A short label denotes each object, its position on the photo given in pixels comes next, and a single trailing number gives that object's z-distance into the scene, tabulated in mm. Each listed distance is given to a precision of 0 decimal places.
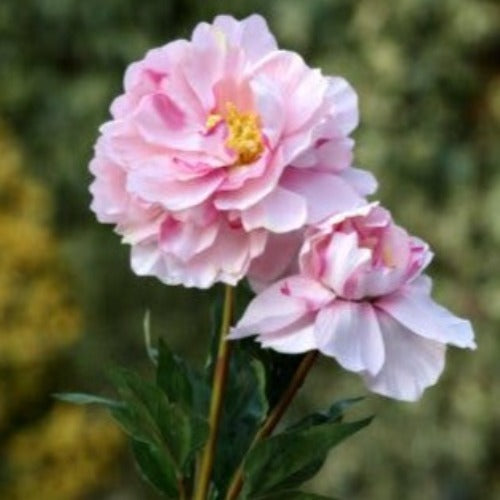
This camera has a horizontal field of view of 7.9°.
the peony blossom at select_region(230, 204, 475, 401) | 1616
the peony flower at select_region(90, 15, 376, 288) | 1638
